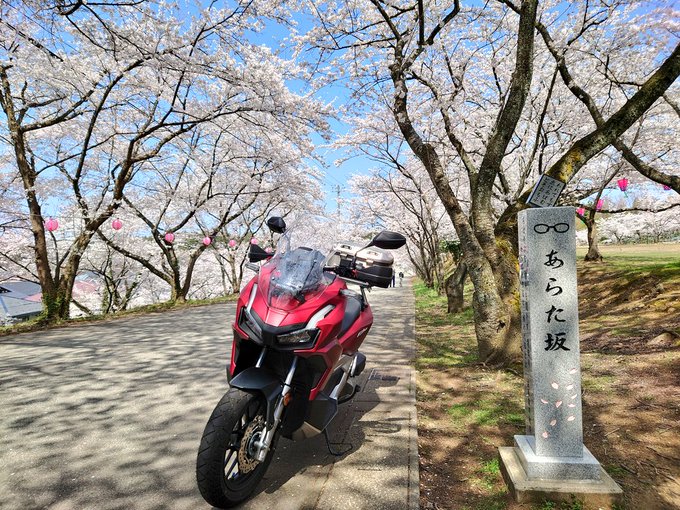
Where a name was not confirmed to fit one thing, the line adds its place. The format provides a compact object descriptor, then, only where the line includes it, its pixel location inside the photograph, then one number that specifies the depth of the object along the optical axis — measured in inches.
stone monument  90.7
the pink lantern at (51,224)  388.2
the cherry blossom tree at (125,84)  303.4
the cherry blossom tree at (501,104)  173.0
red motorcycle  84.3
